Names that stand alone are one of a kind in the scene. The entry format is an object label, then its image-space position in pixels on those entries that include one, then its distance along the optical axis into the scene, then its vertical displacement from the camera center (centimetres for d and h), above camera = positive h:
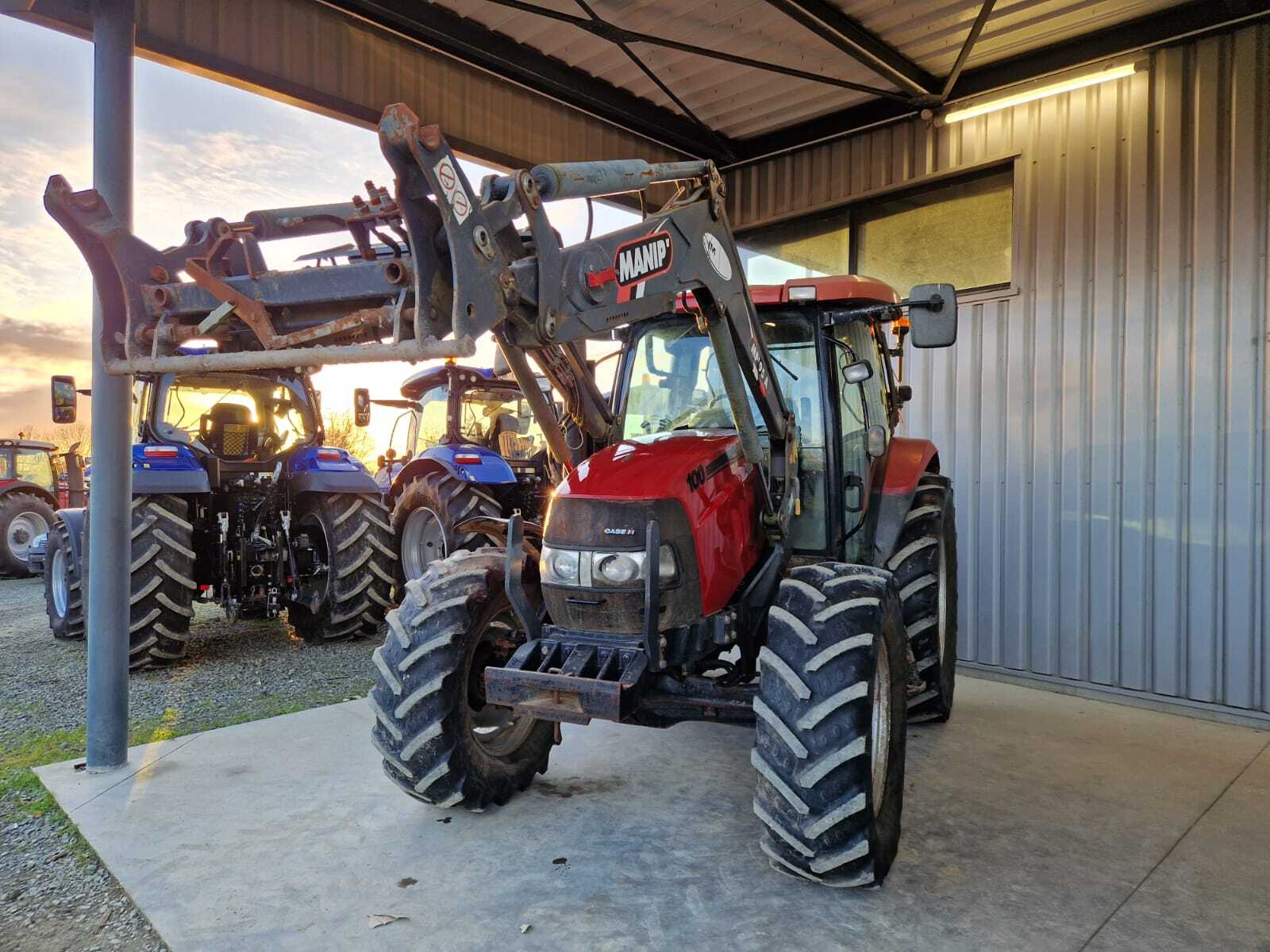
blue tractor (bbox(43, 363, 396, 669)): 616 -41
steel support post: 361 -4
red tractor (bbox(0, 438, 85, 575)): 1057 -41
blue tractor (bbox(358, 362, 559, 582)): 666 +6
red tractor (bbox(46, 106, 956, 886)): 238 -12
